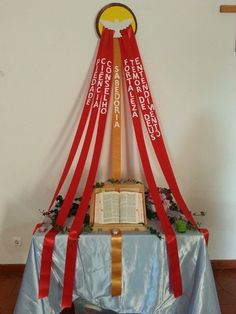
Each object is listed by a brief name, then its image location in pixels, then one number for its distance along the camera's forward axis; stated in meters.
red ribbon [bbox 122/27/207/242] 1.88
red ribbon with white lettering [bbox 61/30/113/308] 1.56
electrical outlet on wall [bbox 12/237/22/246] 2.22
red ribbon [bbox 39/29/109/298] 1.54
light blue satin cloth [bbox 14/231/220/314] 1.55
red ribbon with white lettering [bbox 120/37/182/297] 1.56
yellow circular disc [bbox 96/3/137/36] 1.88
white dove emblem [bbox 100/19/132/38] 1.89
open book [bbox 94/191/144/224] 1.66
